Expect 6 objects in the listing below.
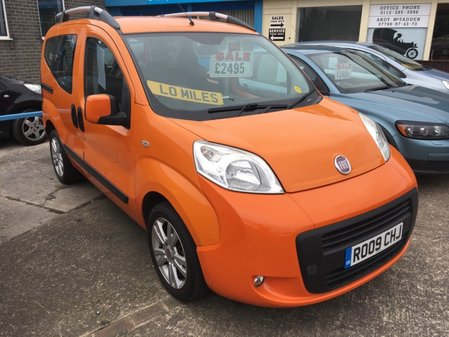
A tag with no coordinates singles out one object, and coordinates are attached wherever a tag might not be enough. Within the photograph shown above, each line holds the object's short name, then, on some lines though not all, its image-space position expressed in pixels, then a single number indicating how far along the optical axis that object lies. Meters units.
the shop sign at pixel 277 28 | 11.66
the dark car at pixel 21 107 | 6.31
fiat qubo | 2.07
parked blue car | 3.96
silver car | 6.46
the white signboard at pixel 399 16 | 9.88
